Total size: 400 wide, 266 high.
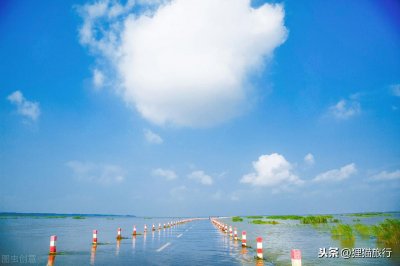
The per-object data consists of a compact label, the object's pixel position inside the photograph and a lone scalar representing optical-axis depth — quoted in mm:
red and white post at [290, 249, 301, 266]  8695
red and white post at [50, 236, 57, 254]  17469
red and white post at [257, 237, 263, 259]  15781
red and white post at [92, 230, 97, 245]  22422
